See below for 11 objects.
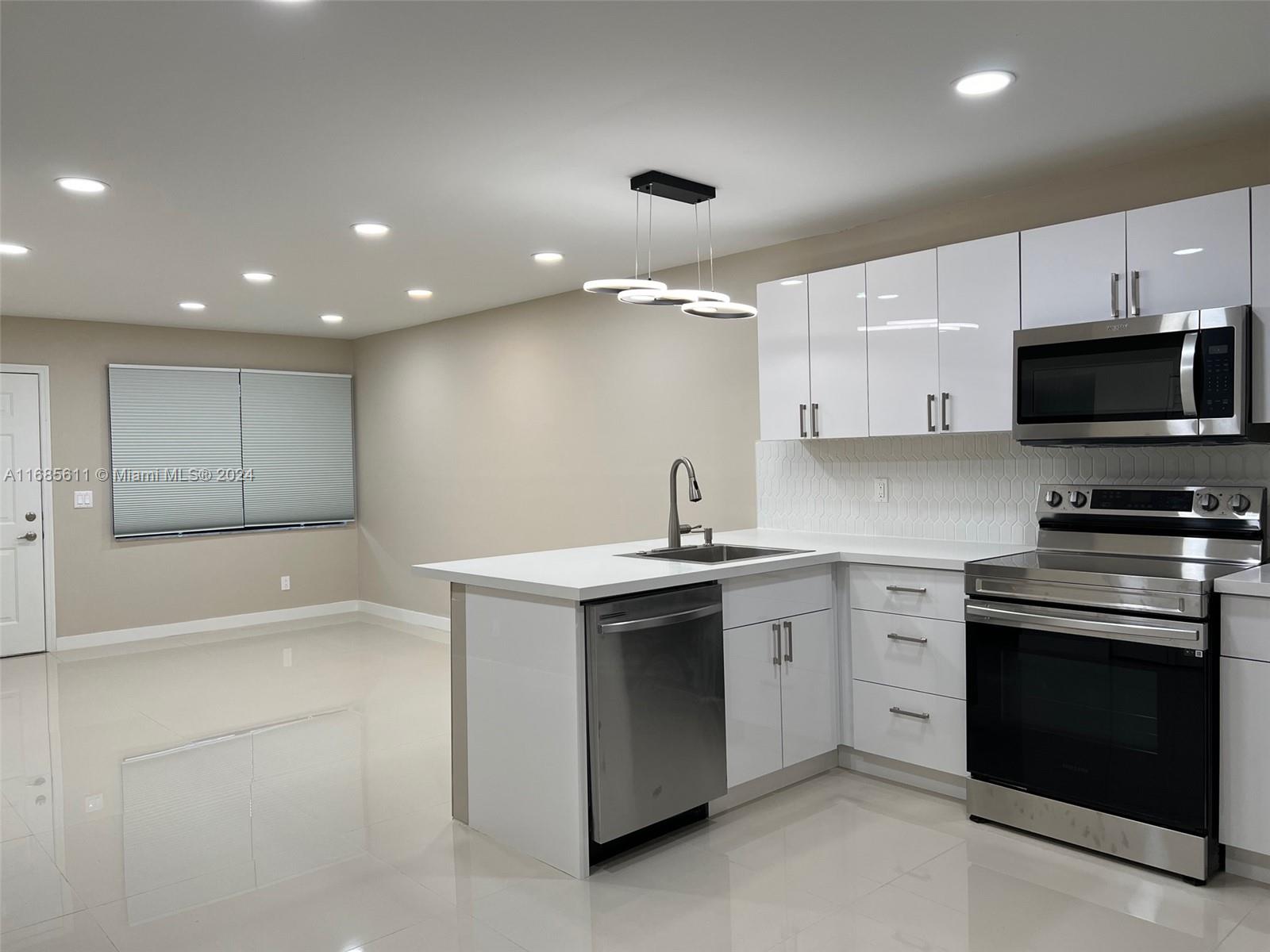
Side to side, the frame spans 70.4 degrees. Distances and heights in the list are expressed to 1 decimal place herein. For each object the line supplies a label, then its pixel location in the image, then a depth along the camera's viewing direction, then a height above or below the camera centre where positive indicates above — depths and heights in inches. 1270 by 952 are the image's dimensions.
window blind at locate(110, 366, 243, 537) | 266.7 +6.5
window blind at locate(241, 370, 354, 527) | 292.4 +6.6
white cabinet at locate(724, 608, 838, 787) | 128.2 -35.2
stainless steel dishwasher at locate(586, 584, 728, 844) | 110.3 -32.0
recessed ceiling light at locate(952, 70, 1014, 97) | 102.0 +42.9
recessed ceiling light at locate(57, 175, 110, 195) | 132.3 +42.8
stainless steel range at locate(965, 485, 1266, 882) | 104.8 -27.9
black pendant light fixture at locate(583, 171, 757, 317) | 123.7 +24.0
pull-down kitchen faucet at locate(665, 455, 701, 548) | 139.4 -7.8
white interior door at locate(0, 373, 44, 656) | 248.4 -13.9
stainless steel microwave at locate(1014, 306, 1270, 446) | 110.4 +9.3
